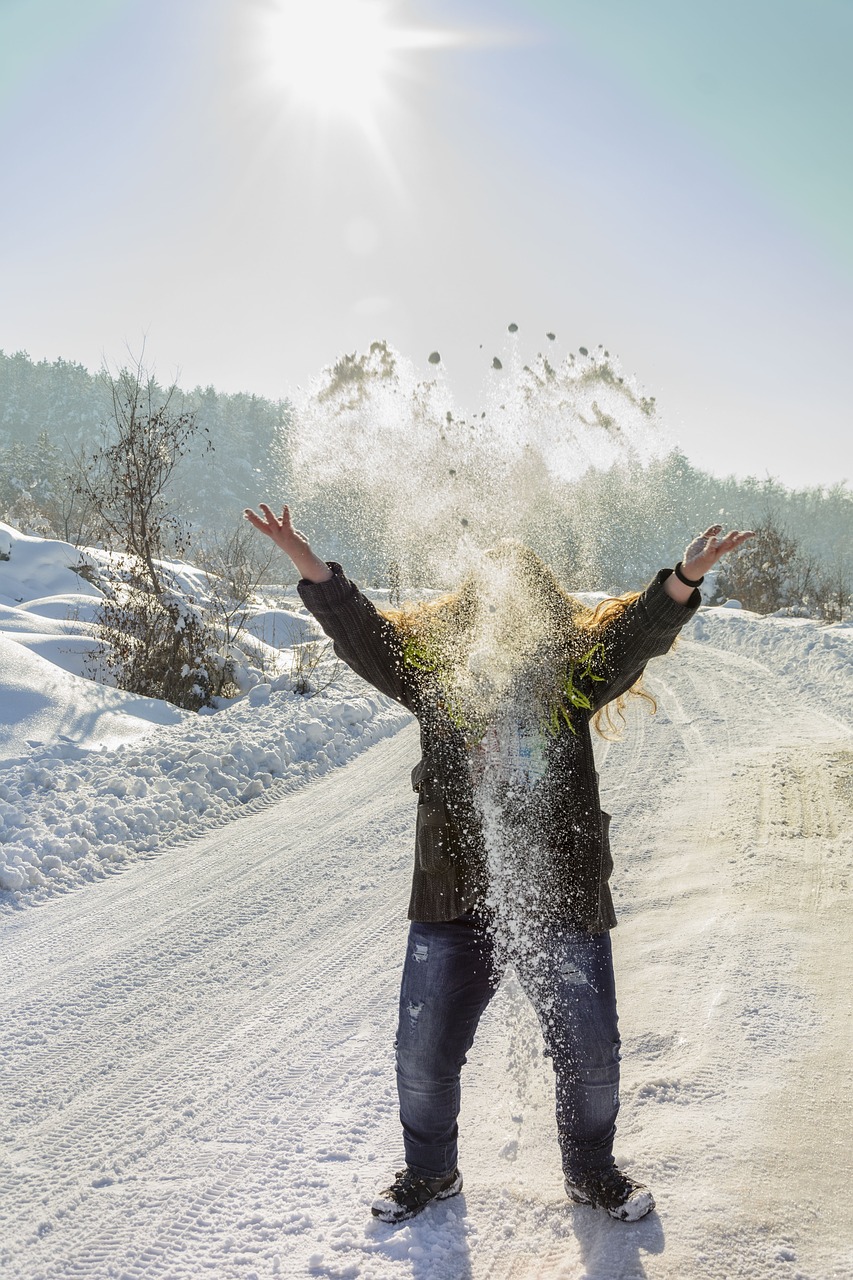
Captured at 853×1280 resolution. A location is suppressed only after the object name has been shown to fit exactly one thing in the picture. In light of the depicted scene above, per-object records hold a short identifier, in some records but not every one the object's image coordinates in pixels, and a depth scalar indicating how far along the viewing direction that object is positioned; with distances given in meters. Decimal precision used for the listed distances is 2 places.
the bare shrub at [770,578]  24.61
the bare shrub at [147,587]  9.33
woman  2.08
